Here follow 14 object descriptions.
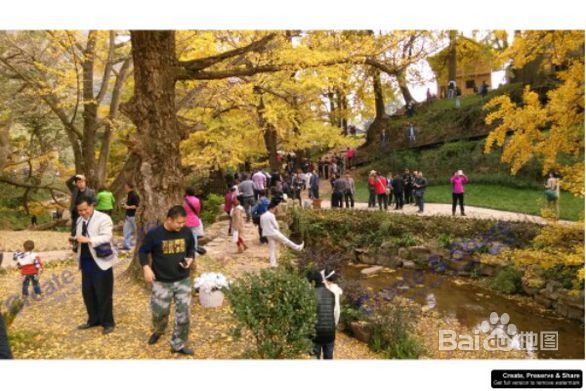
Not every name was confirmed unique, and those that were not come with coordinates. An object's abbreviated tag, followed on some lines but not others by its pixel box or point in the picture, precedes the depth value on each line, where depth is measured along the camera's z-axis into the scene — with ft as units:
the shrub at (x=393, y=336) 20.65
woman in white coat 27.63
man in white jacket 18.08
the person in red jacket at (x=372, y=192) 50.88
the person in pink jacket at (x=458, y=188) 44.29
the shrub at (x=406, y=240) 40.76
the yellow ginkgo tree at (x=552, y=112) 18.75
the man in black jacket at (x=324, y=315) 16.06
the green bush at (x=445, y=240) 38.96
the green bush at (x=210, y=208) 55.57
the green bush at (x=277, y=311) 15.72
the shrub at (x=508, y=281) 32.01
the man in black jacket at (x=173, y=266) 16.47
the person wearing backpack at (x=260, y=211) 32.71
